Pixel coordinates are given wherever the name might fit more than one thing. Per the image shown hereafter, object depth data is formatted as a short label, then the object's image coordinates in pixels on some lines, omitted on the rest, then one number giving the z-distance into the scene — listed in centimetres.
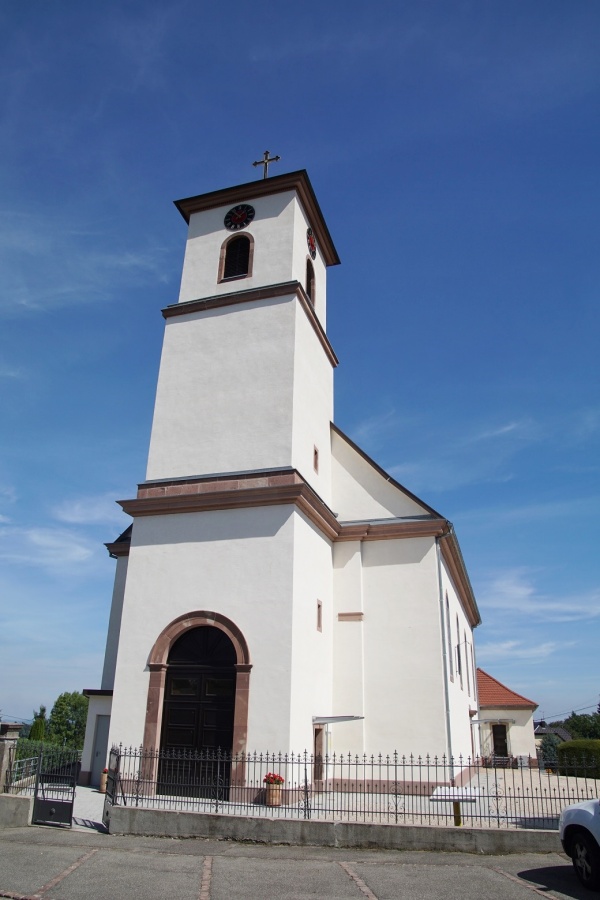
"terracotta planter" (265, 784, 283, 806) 1360
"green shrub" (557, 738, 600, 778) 2803
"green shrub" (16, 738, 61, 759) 2270
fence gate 1248
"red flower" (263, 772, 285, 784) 1366
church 1584
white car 890
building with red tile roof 3734
